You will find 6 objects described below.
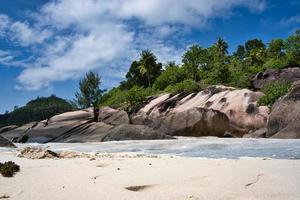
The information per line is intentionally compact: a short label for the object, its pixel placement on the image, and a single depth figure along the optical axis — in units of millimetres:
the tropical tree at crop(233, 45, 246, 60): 55102
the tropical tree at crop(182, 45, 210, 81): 40142
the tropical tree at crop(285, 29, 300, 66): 30510
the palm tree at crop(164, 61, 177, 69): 50716
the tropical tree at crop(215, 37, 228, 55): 52866
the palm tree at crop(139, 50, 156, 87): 46786
